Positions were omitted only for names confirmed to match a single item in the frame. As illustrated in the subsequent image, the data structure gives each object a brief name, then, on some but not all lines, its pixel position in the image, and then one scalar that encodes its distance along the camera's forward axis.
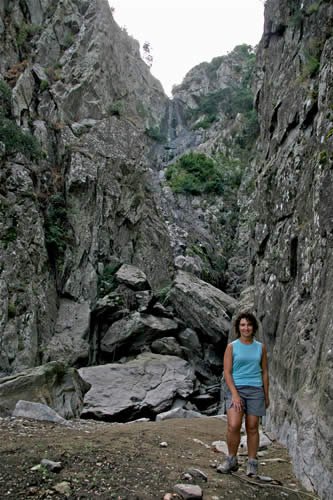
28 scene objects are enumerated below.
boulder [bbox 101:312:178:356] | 20.80
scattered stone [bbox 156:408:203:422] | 12.01
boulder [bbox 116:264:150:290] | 23.30
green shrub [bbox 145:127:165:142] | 50.26
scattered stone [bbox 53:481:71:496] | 3.93
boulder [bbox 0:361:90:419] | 9.36
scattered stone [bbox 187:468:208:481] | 4.79
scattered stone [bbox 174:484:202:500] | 4.14
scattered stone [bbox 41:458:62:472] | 4.40
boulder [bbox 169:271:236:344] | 20.78
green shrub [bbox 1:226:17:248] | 18.09
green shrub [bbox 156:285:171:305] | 23.39
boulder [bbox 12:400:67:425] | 8.02
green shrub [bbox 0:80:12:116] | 21.62
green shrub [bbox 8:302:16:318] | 17.03
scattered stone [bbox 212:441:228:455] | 6.65
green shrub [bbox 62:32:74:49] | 30.52
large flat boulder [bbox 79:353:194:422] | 14.40
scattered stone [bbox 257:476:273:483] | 5.00
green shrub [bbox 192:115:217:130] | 52.47
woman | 4.94
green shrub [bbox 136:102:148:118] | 38.56
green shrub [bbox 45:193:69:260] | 21.84
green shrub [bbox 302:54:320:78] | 10.57
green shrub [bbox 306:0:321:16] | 11.73
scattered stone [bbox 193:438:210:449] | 7.00
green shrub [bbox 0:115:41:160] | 20.09
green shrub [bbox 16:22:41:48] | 27.11
